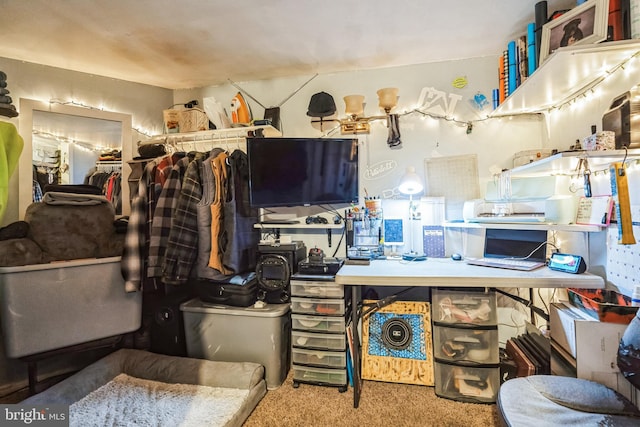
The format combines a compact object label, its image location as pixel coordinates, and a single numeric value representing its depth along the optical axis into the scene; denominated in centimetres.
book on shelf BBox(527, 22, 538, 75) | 160
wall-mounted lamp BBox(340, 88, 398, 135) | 211
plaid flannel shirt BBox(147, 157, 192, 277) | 185
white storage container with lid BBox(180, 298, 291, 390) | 186
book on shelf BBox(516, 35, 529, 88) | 171
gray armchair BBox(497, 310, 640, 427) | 103
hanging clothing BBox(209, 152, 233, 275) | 184
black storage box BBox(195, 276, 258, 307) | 193
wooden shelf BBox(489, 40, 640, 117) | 125
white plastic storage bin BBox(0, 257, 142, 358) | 152
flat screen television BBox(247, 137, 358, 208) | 200
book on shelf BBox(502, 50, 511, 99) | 187
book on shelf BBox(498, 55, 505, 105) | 193
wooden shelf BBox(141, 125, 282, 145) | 226
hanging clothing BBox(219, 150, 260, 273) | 191
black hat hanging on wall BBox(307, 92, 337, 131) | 224
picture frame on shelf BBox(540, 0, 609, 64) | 122
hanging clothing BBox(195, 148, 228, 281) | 184
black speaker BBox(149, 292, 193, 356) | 200
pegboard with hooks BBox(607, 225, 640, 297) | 124
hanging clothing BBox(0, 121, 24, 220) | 174
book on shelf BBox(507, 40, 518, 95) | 179
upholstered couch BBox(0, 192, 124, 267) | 160
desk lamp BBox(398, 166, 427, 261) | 197
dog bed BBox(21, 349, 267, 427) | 150
